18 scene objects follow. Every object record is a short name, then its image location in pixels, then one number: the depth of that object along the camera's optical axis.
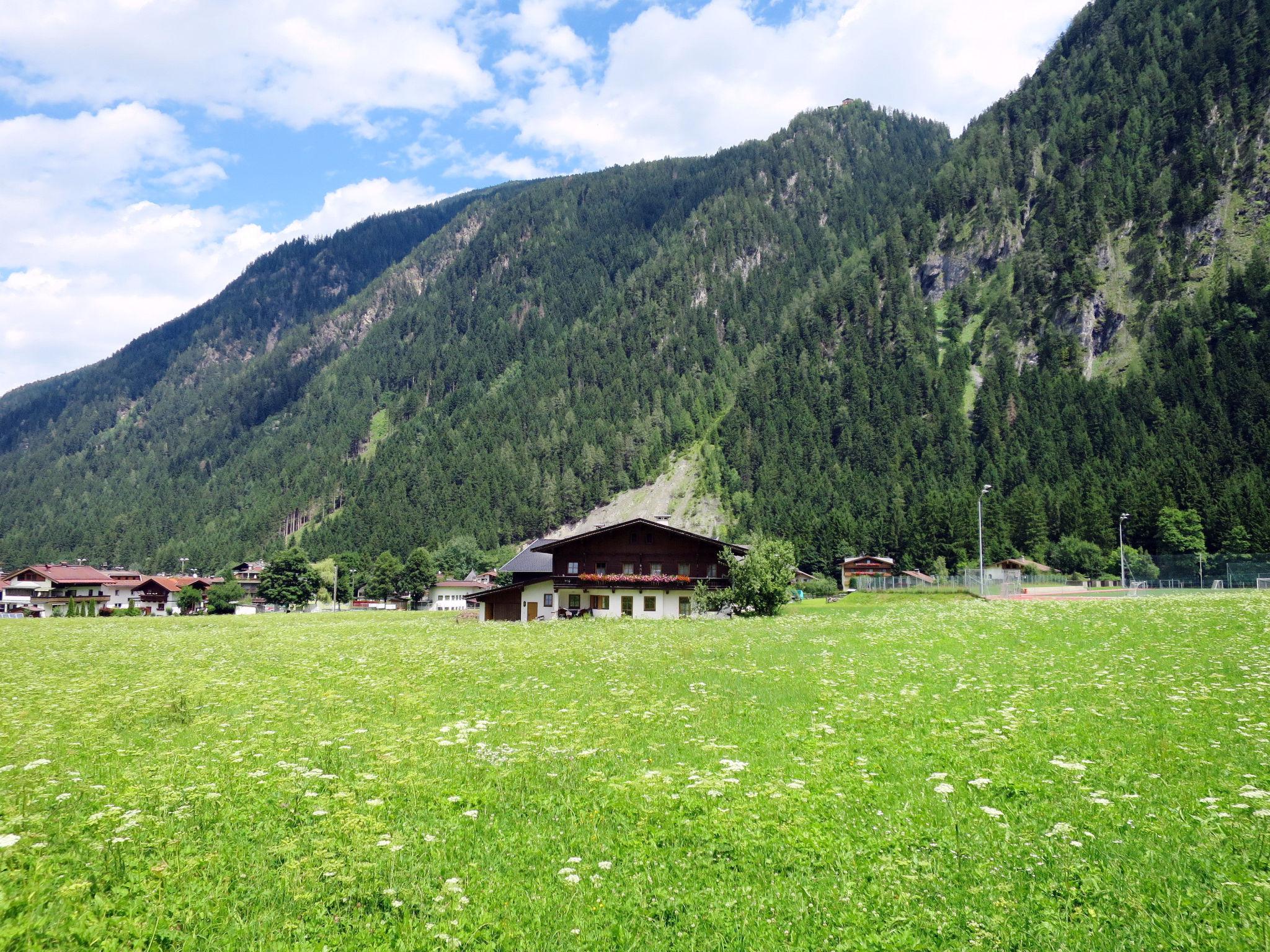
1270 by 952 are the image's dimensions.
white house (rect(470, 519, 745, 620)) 62.75
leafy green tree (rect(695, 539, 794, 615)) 53.38
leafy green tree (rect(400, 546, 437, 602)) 153.75
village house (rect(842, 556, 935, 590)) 137.88
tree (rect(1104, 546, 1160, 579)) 94.93
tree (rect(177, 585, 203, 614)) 132.75
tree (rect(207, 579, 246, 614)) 124.25
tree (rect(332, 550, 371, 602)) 174.75
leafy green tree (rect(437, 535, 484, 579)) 191.88
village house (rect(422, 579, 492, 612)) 160.25
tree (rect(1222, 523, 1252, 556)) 111.38
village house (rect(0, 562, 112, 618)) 140.12
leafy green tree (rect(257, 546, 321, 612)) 134.75
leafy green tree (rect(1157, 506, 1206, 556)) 117.44
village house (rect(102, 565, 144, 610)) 152.75
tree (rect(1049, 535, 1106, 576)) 119.56
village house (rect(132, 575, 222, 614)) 160.38
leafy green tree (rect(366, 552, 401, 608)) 156.25
